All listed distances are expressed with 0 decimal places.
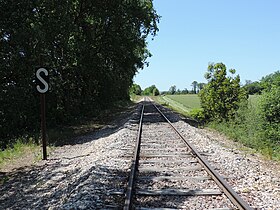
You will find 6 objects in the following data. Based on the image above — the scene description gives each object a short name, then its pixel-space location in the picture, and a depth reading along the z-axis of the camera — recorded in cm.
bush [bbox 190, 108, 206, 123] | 1637
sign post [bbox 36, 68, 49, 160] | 695
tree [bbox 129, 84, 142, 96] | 10370
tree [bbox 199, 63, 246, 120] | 1387
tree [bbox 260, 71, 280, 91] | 933
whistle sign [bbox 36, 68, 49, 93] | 695
